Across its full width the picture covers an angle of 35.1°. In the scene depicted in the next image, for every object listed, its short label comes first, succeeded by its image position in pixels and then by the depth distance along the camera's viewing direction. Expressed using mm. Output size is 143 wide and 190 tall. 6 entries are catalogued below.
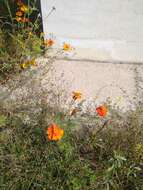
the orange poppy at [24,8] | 1850
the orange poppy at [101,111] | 1293
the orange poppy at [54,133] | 1229
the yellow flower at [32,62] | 1800
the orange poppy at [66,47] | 1854
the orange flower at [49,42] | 1855
